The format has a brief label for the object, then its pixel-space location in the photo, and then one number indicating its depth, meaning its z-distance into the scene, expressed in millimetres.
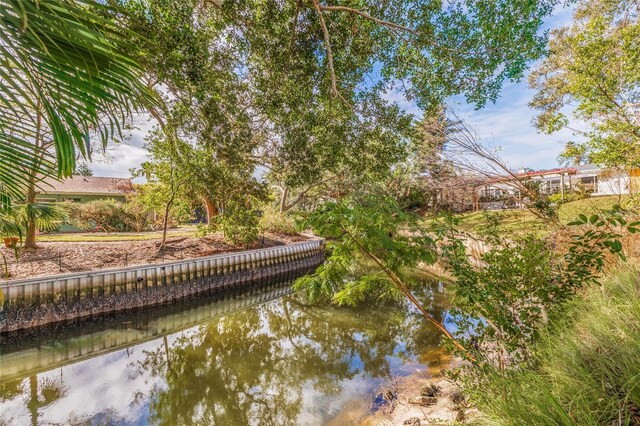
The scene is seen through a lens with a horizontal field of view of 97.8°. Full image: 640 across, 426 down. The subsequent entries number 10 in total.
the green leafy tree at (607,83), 6383
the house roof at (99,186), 17812
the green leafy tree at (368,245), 2693
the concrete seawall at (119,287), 5656
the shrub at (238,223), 10750
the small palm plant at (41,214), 3762
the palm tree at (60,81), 1036
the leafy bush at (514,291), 2428
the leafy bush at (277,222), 14391
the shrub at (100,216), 14656
